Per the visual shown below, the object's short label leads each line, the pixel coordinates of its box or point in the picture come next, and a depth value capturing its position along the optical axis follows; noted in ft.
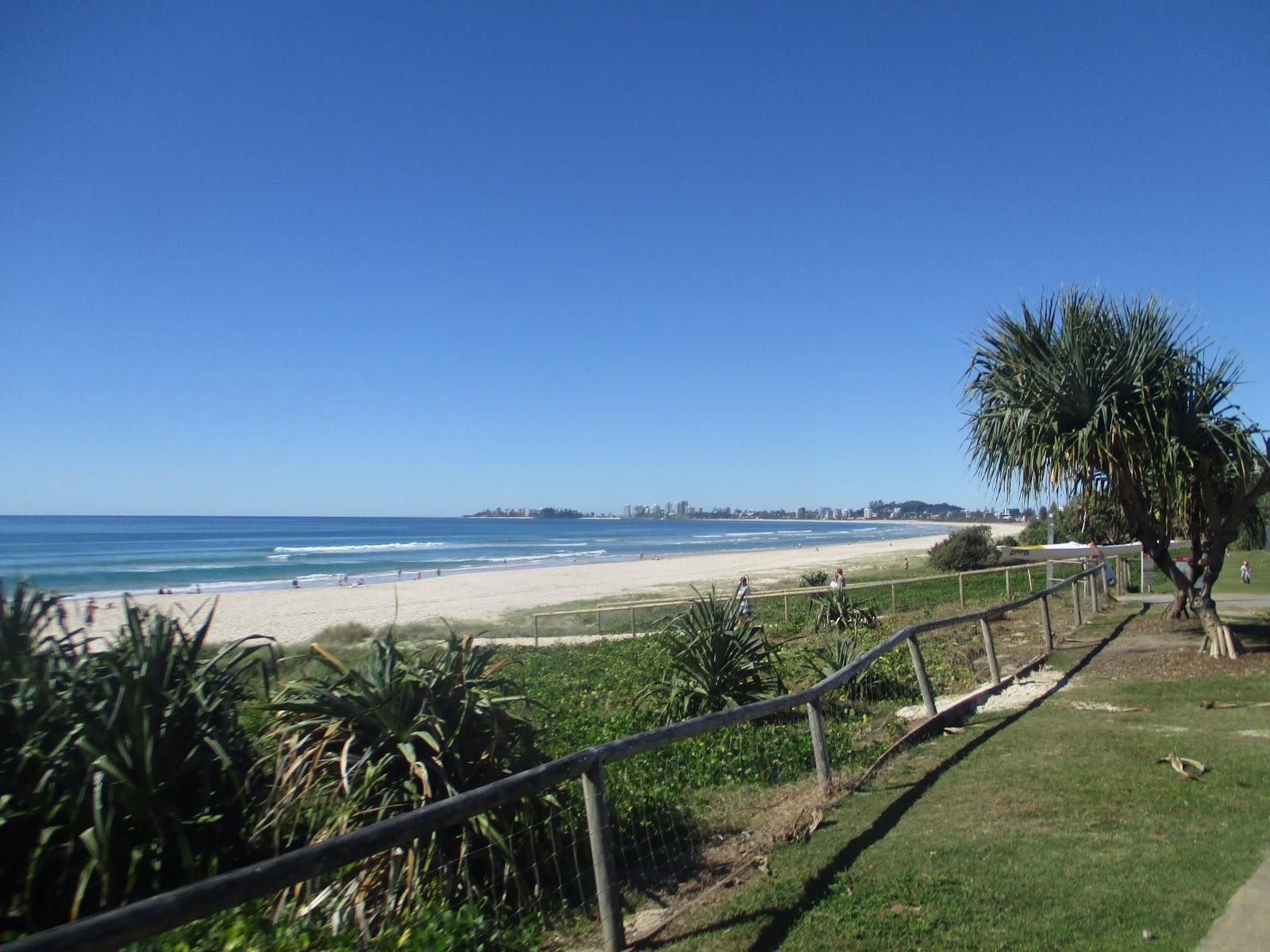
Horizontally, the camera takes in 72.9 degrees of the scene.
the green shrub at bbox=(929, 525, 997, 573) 122.93
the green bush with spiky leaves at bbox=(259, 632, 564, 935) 13.76
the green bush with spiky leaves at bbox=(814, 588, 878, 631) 56.49
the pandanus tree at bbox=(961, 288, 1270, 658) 34.24
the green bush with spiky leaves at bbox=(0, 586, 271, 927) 12.72
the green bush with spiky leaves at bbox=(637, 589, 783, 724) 28.76
